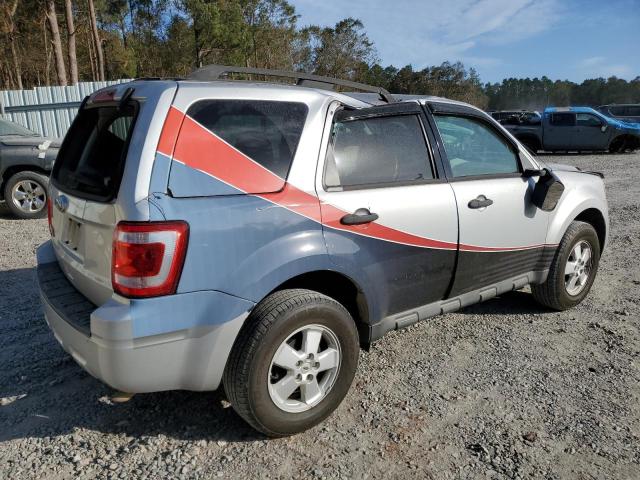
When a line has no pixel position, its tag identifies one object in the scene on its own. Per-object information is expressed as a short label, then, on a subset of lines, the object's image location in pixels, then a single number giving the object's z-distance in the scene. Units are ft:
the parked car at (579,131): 61.52
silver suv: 7.52
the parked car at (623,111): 69.18
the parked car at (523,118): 63.16
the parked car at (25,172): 25.96
